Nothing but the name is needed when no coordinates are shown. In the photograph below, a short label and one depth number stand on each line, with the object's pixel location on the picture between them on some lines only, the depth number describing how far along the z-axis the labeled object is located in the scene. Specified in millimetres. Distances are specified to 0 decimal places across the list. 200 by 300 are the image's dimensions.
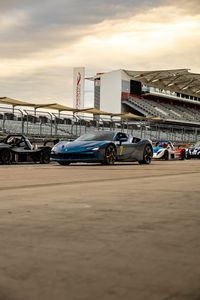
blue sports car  17656
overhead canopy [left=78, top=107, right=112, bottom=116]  38312
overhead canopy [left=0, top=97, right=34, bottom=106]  30764
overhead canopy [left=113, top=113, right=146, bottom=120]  42253
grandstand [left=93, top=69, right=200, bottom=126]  72125
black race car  19516
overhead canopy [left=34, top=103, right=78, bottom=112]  34281
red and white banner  67188
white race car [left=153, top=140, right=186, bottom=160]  27312
